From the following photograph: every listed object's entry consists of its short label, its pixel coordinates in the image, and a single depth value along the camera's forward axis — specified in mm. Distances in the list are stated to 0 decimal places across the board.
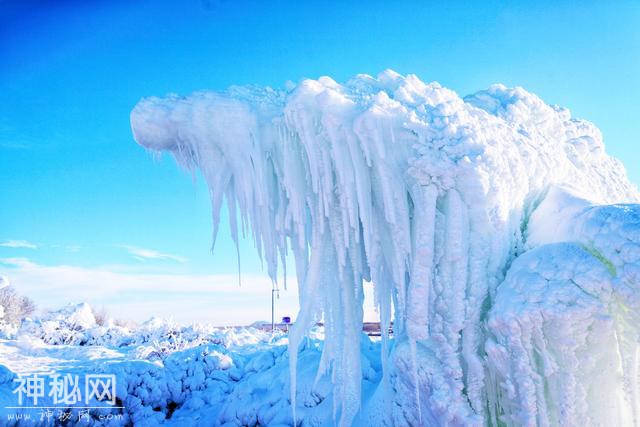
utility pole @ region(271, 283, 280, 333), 16078
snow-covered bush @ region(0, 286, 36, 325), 20781
